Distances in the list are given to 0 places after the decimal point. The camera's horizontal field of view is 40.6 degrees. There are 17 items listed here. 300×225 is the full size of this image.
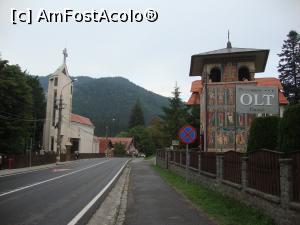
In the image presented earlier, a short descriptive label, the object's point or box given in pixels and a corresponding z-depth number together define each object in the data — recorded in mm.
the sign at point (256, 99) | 17562
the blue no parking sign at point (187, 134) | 19238
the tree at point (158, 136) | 63006
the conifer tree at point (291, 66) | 63141
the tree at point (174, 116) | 57603
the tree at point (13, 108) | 43688
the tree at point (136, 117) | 145375
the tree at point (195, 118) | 45888
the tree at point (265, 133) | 14805
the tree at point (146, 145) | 103100
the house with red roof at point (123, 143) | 122725
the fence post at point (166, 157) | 36078
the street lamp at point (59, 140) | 51381
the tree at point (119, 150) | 109375
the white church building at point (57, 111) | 78000
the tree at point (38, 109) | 81188
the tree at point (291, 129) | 10531
